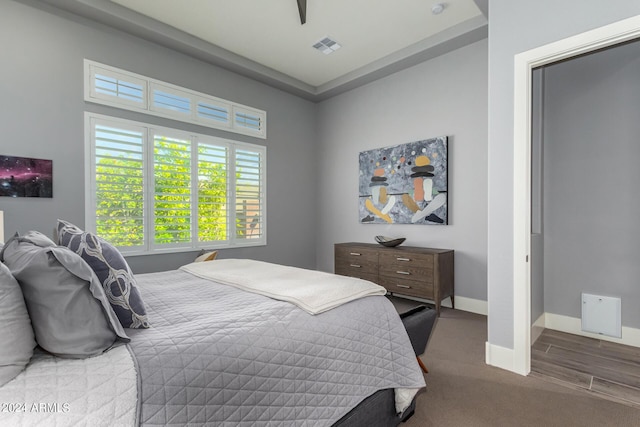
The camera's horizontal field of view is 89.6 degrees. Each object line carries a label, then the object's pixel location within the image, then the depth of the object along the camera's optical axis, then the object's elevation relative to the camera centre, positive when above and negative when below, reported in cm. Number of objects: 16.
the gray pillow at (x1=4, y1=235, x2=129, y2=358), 95 -28
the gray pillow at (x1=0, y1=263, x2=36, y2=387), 84 -32
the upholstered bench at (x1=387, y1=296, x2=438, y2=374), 181 -64
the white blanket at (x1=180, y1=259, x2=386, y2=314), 150 -39
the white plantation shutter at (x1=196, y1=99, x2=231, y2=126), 395 +128
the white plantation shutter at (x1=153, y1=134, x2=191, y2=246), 356 +26
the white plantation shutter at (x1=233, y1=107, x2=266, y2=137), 430 +127
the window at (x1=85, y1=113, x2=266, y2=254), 322 +29
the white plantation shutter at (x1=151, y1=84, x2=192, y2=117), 358 +130
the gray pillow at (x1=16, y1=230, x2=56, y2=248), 122 -10
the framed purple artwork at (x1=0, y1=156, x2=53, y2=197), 270 +32
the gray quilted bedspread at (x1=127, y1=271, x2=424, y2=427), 95 -52
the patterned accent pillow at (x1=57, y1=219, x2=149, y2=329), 119 -24
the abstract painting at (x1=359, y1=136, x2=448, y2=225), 383 +38
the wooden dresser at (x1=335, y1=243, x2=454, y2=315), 342 -64
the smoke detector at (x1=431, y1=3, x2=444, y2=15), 308 +198
